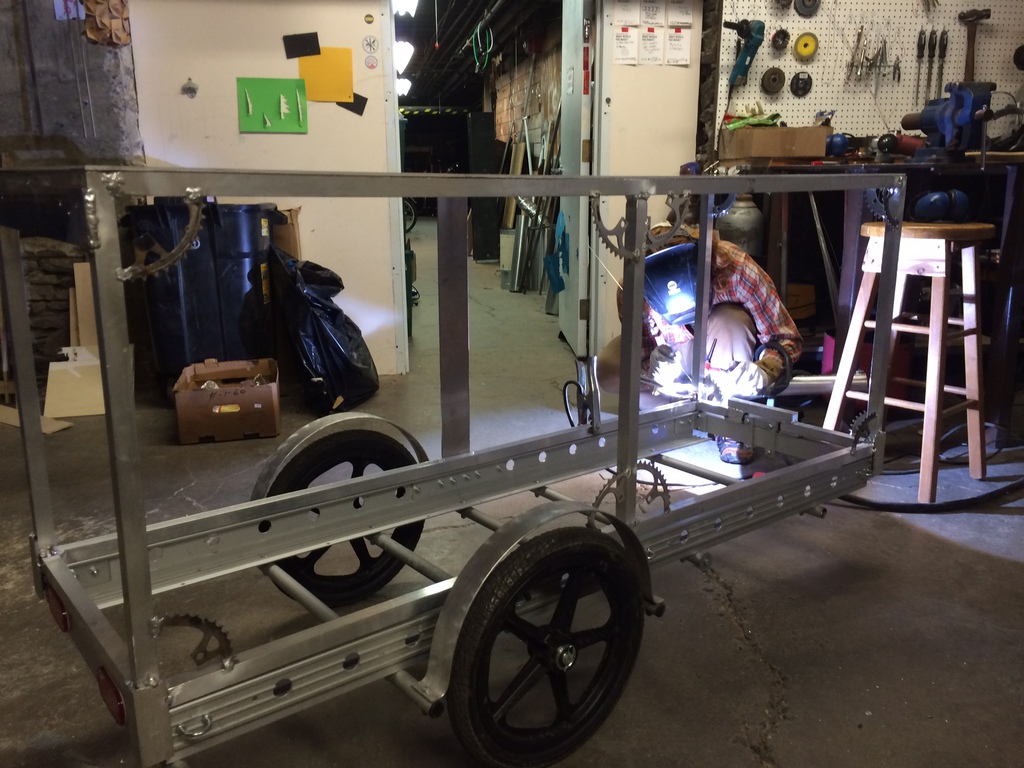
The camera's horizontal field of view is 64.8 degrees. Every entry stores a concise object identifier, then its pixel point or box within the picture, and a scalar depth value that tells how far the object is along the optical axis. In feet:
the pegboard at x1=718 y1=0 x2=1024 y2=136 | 13.88
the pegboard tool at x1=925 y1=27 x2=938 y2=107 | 14.17
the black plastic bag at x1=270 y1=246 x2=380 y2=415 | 12.77
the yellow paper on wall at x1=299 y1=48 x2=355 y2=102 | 13.73
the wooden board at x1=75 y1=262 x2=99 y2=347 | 13.51
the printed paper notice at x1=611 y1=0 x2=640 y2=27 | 13.99
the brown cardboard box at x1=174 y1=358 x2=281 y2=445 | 11.23
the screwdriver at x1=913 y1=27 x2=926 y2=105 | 14.15
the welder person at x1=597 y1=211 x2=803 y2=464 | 9.75
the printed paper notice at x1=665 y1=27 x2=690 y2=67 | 14.24
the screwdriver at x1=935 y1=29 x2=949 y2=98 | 14.15
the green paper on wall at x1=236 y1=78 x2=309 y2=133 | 13.70
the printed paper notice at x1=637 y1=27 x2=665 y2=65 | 14.17
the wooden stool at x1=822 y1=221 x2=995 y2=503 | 8.99
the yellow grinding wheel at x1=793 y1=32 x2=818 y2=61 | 13.84
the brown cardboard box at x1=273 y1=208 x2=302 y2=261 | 14.24
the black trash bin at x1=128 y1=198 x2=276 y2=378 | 12.69
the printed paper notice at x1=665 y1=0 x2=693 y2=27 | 14.10
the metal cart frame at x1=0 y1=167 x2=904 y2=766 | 3.64
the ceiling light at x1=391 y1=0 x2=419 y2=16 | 15.65
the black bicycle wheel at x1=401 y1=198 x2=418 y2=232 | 24.69
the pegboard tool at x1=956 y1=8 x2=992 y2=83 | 14.01
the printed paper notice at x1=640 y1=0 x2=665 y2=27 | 14.06
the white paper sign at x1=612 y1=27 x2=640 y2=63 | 14.12
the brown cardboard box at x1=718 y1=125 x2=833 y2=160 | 12.19
